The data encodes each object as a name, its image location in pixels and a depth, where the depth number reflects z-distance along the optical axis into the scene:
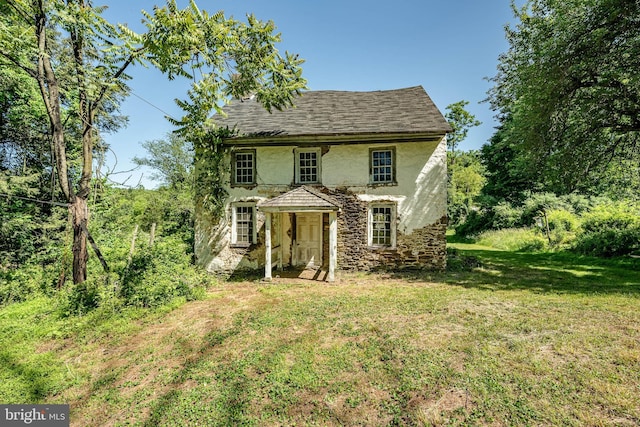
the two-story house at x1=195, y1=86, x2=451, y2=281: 10.51
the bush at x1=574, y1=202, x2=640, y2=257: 11.62
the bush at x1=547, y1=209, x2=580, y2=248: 14.58
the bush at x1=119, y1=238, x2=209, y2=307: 7.21
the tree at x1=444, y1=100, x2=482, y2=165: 35.06
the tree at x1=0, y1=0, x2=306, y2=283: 6.42
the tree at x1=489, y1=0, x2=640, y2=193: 8.83
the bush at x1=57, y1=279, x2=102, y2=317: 6.72
